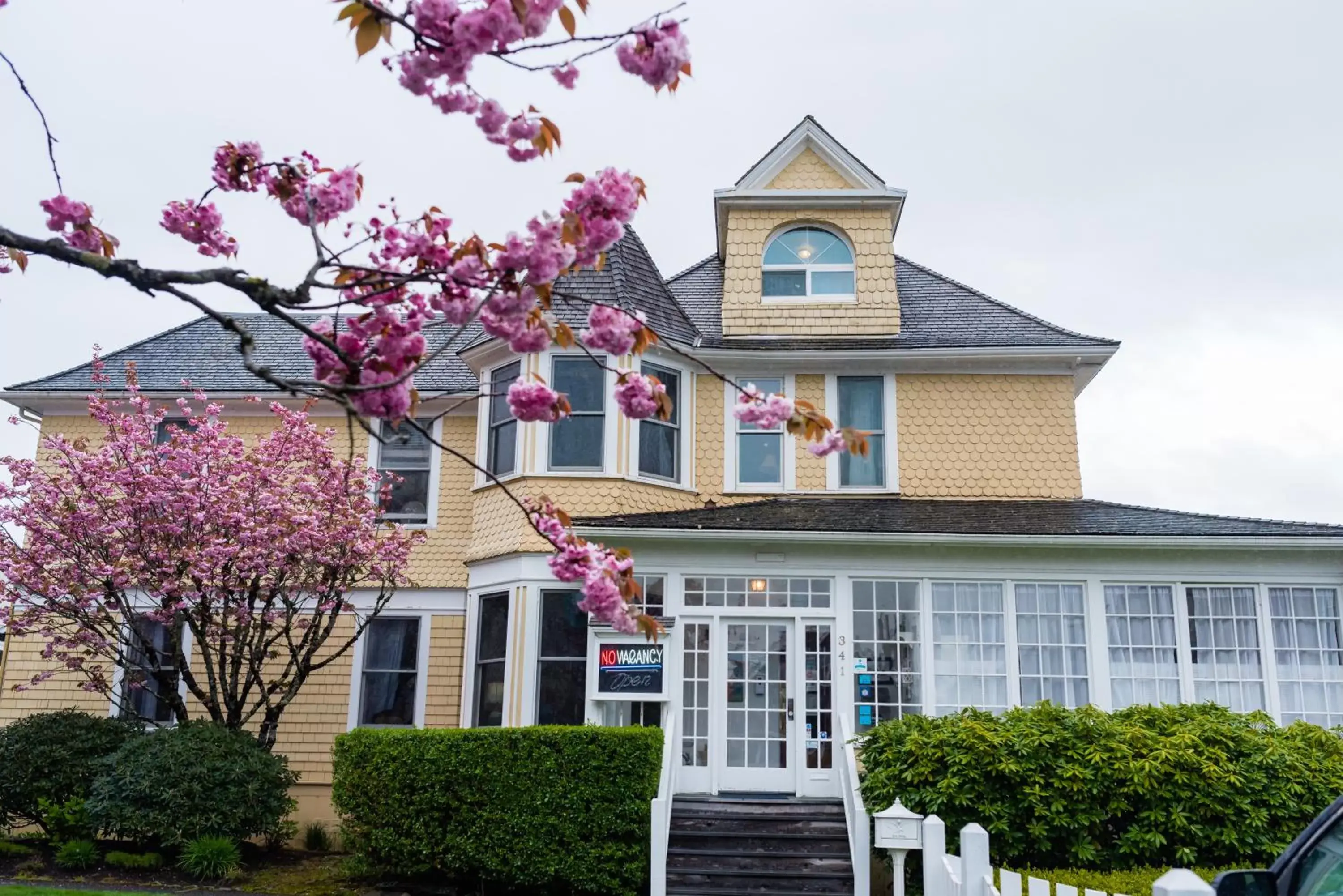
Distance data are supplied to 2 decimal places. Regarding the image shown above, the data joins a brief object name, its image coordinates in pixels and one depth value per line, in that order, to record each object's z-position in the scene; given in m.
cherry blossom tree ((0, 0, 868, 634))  4.05
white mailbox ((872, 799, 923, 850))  7.87
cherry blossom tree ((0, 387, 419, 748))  13.55
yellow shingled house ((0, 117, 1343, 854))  13.18
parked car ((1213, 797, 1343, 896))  3.94
